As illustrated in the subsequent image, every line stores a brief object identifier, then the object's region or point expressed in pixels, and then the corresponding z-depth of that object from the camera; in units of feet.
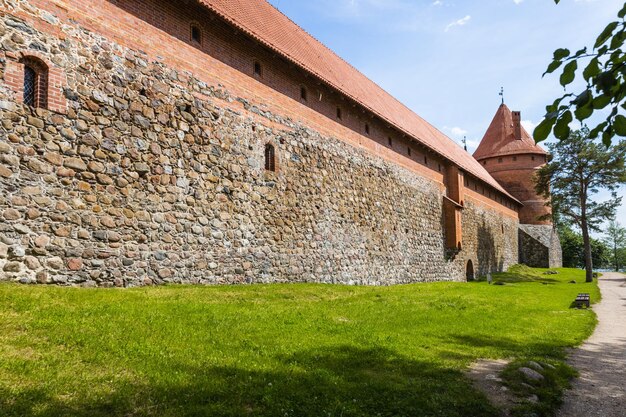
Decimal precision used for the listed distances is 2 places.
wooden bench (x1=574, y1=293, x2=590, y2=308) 43.93
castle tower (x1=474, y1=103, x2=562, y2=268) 125.18
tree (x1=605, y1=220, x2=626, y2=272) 246.68
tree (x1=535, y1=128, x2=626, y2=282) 90.84
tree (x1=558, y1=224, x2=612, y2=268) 191.42
